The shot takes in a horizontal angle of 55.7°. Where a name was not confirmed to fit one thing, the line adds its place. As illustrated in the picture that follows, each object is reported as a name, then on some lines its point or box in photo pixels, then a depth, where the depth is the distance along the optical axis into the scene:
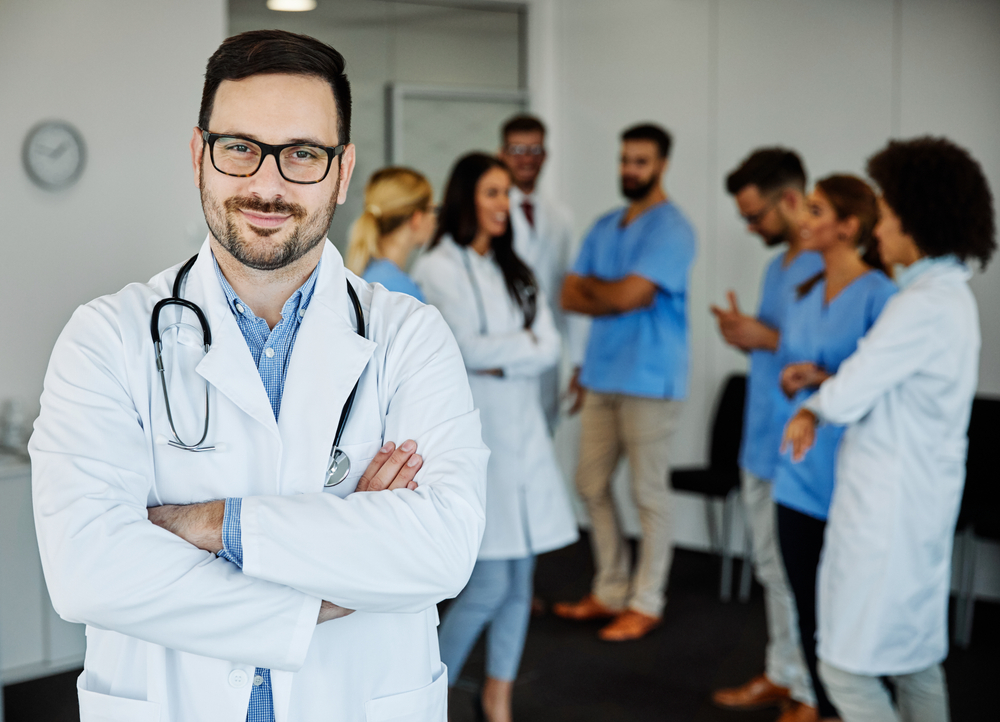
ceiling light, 4.17
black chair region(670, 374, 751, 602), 4.09
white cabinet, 2.98
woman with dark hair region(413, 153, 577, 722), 2.58
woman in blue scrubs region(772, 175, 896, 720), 2.42
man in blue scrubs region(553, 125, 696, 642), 3.68
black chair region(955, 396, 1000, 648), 3.50
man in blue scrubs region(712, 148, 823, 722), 2.94
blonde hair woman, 2.61
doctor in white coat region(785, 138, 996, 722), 2.09
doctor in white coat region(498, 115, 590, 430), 3.82
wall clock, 3.39
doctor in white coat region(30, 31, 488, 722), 1.13
